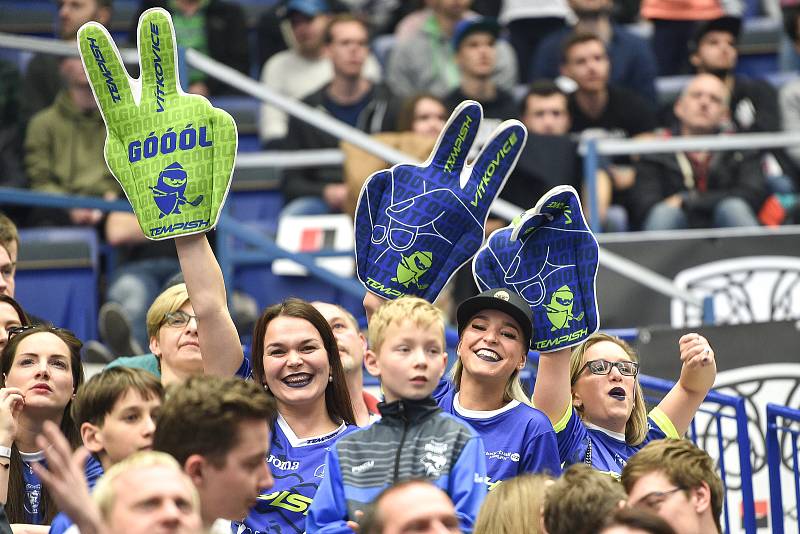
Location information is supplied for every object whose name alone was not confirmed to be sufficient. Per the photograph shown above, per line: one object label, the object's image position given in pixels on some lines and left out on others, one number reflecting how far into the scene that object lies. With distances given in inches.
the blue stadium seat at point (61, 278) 625.3
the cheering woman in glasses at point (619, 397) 390.9
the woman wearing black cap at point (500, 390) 350.6
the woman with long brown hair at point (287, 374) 348.5
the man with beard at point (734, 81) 744.3
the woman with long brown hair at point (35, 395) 373.7
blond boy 317.1
